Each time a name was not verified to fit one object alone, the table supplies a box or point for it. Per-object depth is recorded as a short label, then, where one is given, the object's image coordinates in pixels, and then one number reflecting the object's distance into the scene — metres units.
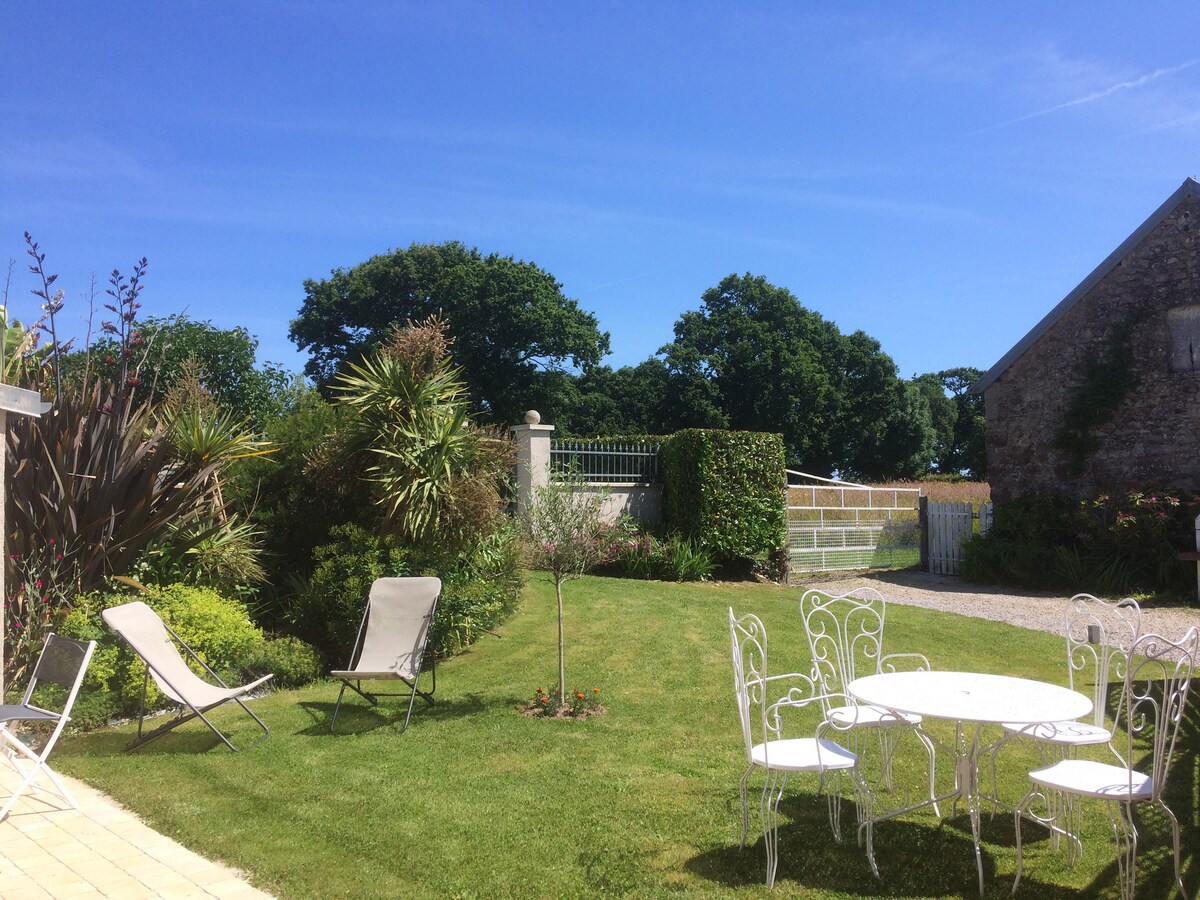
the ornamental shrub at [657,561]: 13.48
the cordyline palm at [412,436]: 8.35
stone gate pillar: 12.80
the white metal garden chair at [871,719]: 4.33
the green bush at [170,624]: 6.59
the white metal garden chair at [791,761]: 3.81
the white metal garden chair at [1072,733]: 3.97
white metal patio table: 3.57
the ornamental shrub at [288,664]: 7.64
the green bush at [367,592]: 8.23
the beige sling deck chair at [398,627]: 6.97
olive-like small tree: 7.04
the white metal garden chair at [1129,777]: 3.43
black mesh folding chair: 4.50
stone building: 14.35
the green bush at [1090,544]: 13.41
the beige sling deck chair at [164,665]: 5.70
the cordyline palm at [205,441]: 8.20
